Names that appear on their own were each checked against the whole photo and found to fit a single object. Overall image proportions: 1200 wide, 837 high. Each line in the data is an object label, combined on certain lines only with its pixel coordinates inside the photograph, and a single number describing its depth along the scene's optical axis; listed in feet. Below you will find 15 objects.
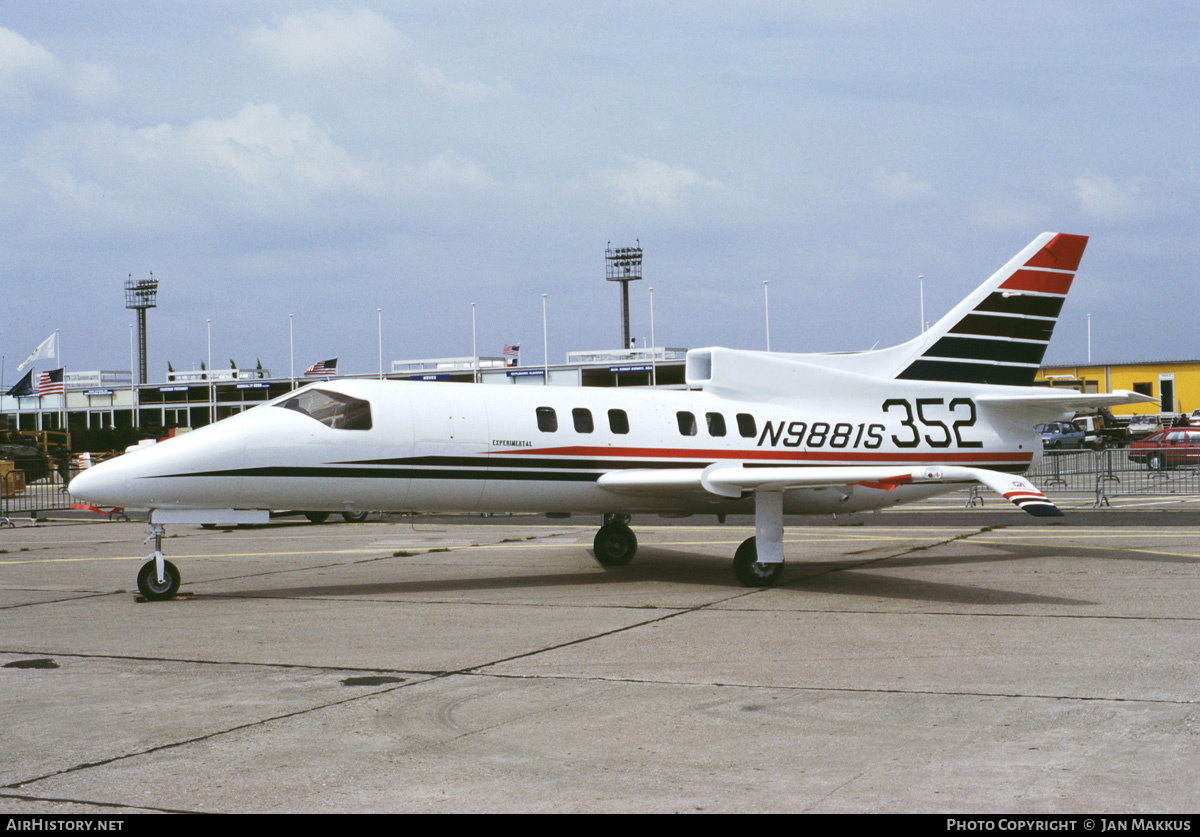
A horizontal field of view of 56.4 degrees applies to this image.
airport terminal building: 257.34
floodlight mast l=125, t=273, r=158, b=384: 430.41
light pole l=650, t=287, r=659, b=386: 240.12
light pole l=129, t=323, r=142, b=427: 293.64
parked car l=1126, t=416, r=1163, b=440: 206.28
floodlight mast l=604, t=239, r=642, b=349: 395.34
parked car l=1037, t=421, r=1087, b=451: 187.83
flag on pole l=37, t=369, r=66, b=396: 214.07
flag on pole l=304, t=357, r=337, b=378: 219.20
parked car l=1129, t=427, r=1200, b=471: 125.93
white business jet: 46.32
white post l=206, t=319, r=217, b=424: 264.72
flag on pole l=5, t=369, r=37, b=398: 229.82
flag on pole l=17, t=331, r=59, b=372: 233.55
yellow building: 271.28
